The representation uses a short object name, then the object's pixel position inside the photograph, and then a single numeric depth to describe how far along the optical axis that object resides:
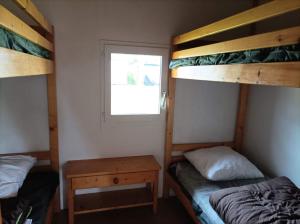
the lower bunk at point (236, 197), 1.45
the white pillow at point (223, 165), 2.12
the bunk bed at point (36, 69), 1.01
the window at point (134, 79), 2.35
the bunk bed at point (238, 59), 0.99
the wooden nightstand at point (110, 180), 2.13
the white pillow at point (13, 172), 1.72
